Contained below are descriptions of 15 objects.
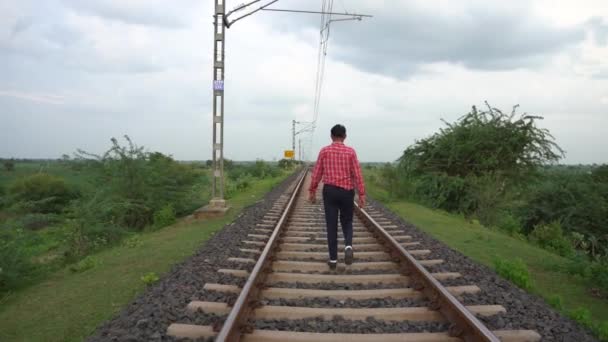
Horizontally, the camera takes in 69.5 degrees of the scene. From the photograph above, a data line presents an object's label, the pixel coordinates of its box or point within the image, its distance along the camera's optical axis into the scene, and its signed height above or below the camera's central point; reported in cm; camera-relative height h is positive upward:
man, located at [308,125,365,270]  596 -14
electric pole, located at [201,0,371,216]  1234 +265
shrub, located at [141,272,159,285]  563 -145
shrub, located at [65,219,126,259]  1087 -190
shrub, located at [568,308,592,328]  441 -144
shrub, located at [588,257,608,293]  581 -135
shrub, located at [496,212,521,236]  1578 -183
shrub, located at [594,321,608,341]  410 -148
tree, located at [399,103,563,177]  1952 +116
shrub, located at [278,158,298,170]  6991 +94
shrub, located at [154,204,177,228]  1427 -170
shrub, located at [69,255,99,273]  738 -172
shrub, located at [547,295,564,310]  491 -144
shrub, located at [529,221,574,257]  1180 -188
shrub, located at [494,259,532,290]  565 -132
